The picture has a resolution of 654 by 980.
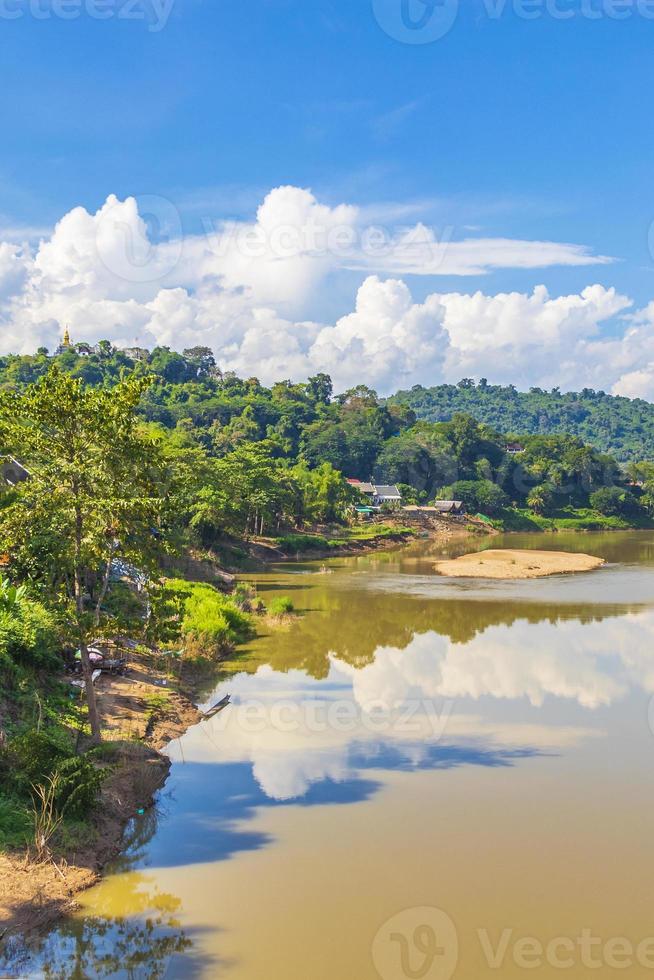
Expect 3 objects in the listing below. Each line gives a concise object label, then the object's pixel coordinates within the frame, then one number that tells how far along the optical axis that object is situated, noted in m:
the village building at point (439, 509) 114.62
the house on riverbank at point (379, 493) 122.81
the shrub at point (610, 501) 133.50
